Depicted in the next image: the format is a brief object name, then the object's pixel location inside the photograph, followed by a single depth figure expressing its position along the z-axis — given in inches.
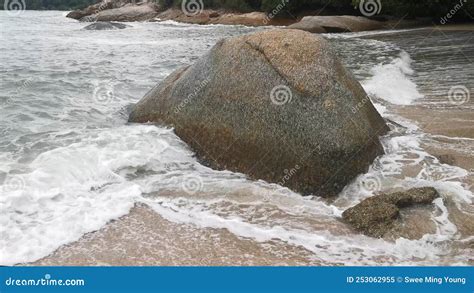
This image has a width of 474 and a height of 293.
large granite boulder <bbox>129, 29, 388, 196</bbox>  249.6
